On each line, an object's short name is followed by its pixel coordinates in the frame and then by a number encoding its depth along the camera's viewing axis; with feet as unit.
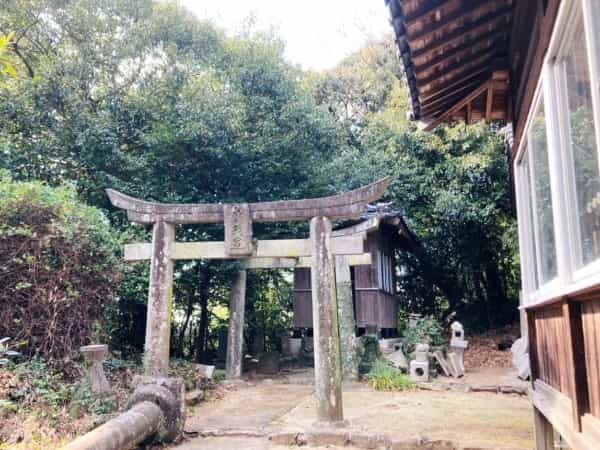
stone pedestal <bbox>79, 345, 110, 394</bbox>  20.89
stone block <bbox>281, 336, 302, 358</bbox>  46.98
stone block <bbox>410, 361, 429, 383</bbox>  36.14
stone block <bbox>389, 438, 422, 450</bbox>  18.44
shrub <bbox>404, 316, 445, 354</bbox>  41.63
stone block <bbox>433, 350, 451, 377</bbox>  40.01
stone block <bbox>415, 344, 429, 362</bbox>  37.14
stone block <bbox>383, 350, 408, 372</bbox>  39.29
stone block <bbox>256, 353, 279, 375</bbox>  41.88
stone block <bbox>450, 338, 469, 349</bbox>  39.81
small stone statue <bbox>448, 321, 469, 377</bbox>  39.78
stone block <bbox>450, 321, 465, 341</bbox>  39.81
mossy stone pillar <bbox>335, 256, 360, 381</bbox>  36.63
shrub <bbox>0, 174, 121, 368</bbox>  22.40
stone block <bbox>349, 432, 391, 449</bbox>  18.83
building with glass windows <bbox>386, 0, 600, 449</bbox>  7.89
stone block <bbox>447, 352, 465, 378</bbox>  39.66
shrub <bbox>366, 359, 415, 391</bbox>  34.17
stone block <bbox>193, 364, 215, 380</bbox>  33.83
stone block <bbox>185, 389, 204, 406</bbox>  28.47
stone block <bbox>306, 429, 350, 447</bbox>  19.61
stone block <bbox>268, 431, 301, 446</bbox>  19.69
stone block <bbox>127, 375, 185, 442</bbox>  19.17
